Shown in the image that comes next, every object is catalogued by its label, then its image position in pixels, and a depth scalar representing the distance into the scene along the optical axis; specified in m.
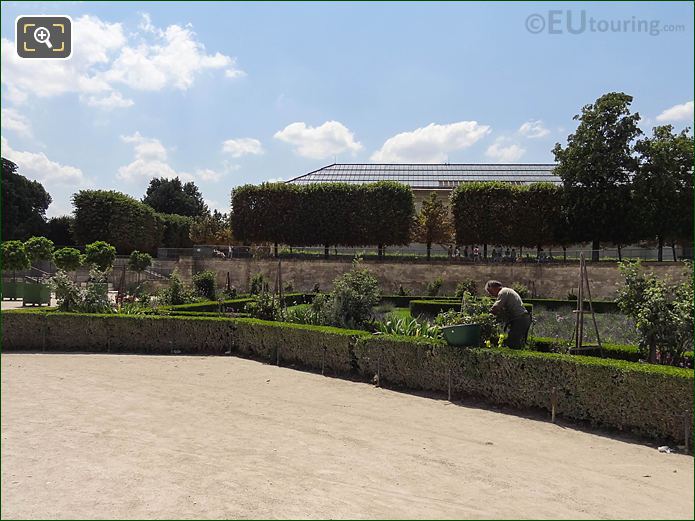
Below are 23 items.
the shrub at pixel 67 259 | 32.97
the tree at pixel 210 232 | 52.06
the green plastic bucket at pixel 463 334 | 8.88
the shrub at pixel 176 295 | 19.28
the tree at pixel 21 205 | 49.53
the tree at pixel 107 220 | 49.28
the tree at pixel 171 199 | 73.81
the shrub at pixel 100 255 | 34.34
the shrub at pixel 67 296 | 14.88
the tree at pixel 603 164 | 33.91
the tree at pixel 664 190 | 33.03
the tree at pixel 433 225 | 39.66
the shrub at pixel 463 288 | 26.67
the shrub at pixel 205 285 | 23.55
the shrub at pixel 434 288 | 31.02
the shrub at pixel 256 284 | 25.74
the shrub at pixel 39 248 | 34.16
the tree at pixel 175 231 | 61.22
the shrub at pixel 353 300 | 12.03
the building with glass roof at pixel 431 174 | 64.12
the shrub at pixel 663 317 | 7.97
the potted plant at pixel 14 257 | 29.98
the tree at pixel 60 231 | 59.47
